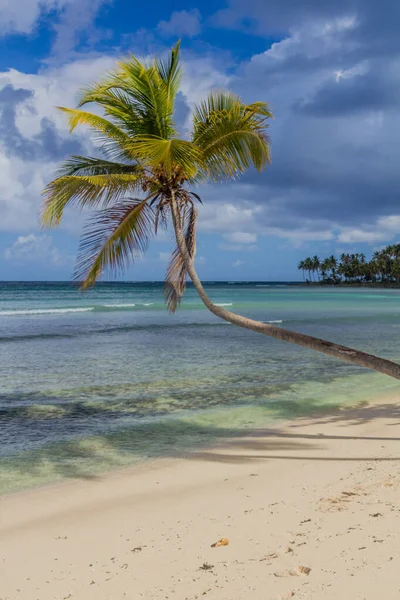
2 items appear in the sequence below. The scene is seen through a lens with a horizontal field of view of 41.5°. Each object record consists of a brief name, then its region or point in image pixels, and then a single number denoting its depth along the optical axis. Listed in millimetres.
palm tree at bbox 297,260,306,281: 180750
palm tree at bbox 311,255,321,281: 174750
